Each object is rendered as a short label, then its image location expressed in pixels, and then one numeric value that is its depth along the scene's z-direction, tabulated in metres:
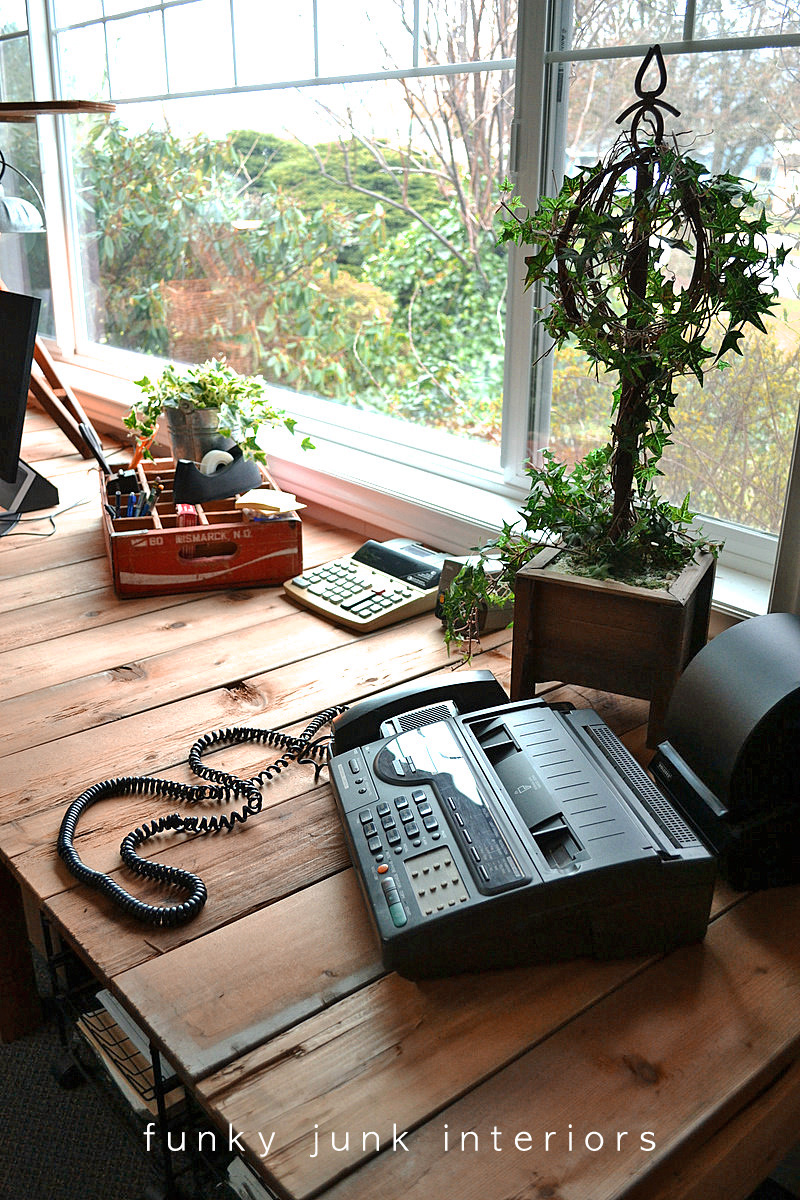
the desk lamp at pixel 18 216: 2.37
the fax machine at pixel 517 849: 0.90
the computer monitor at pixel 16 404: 1.98
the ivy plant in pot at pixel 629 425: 1.16
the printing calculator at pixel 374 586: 1.65
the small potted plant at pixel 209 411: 2.00
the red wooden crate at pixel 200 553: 1.77
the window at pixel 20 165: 3.05
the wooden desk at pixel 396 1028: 0.77
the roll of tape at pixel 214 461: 1.90
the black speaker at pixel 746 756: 1.00
